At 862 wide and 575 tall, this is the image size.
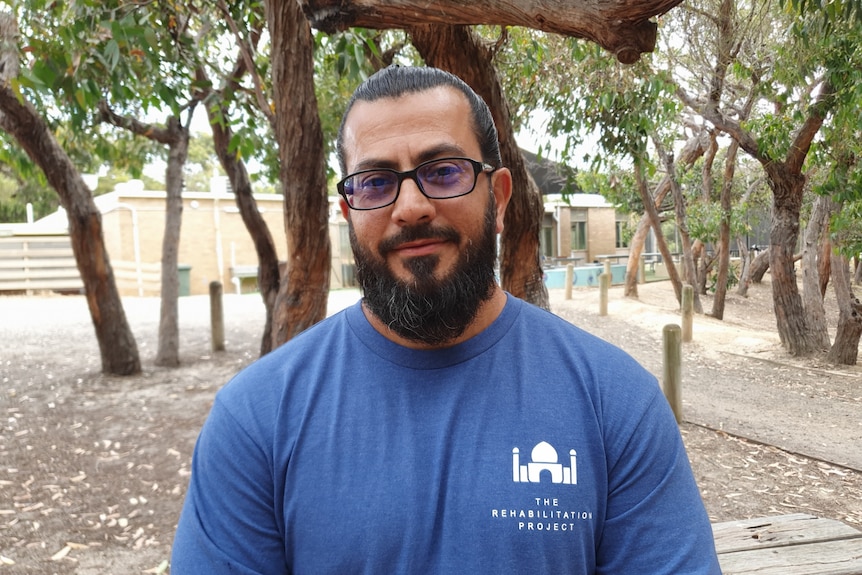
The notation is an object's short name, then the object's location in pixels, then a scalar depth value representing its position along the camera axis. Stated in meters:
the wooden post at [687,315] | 10.18
